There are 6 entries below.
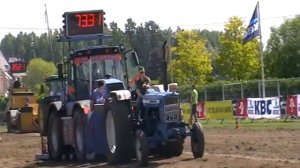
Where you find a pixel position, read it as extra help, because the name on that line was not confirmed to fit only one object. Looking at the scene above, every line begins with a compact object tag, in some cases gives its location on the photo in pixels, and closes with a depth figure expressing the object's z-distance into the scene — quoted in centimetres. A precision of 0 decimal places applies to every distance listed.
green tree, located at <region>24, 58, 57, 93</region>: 11869
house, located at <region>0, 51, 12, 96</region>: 11434
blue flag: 4449
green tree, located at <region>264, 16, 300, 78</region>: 8744
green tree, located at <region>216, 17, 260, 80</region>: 7925
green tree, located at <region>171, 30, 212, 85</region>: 8338
